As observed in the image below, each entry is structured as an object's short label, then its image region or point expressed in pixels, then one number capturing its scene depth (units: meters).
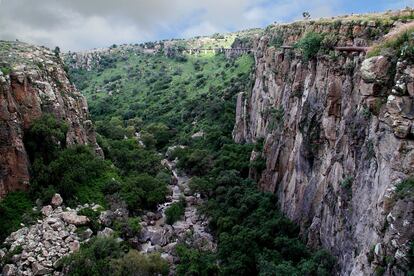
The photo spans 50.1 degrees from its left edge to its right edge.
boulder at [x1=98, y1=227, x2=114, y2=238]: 50.78
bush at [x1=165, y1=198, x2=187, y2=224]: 60.94
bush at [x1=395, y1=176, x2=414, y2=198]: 23.83
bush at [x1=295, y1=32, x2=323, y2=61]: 46.75
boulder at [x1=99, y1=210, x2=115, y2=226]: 54.78
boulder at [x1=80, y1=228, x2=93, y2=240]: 50.53
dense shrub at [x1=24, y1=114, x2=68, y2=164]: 57.66
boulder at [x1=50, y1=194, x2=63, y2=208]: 54.19
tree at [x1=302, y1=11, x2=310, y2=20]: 80.38
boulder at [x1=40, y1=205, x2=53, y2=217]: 52.50
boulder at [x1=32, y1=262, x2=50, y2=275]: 44.53
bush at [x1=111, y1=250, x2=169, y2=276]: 43.38
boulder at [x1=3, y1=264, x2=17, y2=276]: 44.09
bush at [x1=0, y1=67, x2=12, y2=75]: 57.05
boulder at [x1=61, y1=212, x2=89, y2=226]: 51.96
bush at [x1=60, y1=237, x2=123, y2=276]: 43.59
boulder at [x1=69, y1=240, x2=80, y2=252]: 48.09
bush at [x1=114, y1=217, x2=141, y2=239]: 54.03
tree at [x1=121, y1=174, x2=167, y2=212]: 62.38
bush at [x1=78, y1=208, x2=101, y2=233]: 53.31
